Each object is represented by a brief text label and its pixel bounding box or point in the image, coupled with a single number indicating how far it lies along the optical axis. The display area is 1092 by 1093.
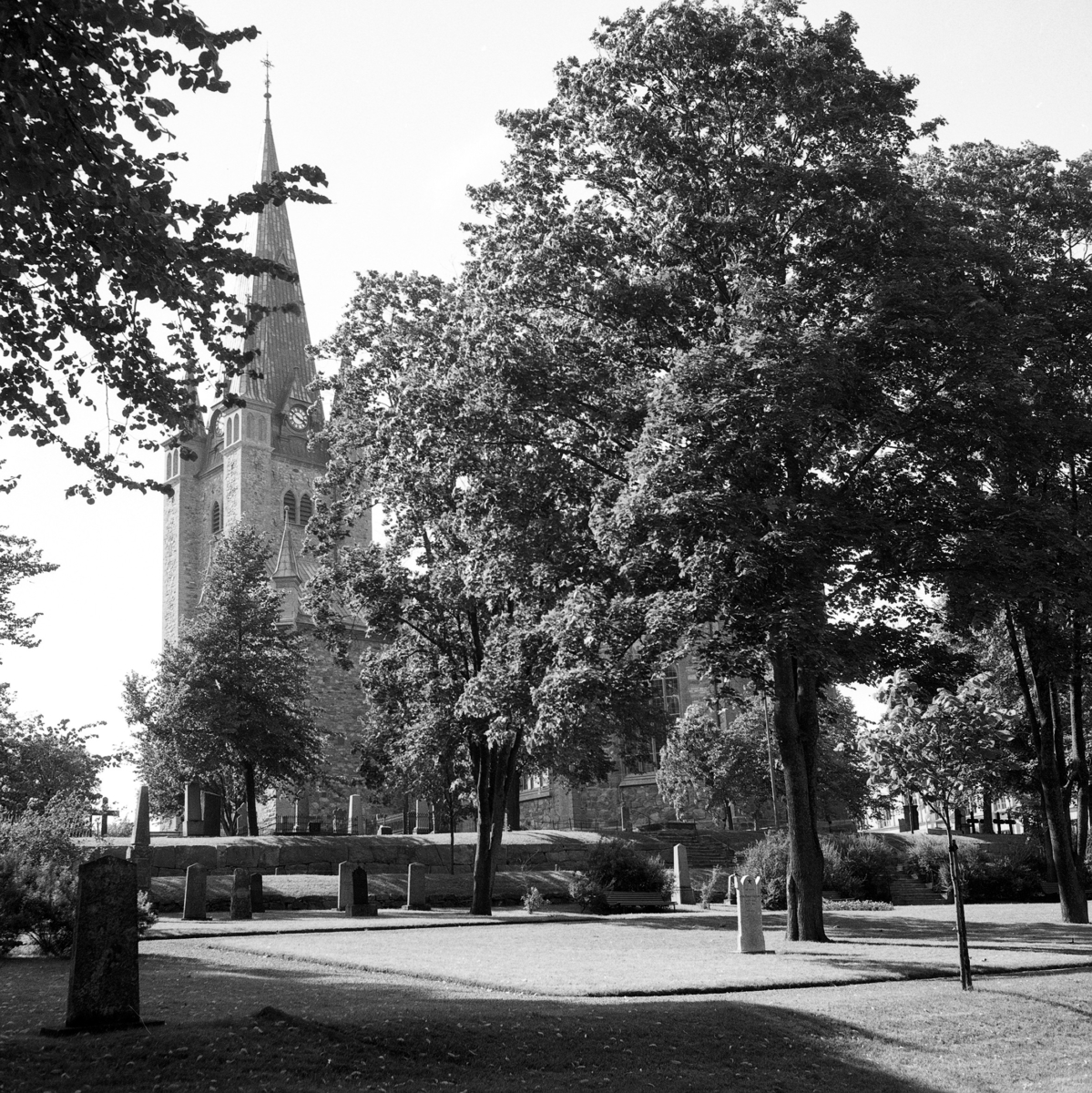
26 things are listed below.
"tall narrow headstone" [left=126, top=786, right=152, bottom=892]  25.39
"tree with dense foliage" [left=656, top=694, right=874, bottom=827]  49.38
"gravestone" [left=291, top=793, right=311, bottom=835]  41.59
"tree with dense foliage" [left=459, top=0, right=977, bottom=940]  15.35
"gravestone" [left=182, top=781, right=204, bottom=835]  37.50
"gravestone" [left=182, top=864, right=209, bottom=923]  22.00
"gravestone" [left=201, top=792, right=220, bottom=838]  41.22
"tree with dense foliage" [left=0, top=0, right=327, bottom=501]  7.45
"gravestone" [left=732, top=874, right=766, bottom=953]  16.50
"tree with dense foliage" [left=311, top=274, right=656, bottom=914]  17.81
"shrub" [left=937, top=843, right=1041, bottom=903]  31.14
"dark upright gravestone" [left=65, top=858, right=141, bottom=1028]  8.48
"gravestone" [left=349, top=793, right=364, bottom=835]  40.84
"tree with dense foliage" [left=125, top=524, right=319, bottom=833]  36.34
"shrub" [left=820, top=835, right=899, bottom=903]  28.83
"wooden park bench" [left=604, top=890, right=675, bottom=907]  27.70
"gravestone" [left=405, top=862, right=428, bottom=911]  26.75
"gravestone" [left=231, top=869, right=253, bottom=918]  22.77
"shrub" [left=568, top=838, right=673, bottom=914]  29.02
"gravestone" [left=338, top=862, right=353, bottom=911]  24.22
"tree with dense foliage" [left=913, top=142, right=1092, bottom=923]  16.08
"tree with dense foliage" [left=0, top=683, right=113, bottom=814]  30.61
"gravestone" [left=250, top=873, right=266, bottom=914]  23.67
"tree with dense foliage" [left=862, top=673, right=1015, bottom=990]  14.69
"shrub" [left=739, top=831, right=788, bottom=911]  26.69
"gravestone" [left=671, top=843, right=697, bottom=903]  29.28
